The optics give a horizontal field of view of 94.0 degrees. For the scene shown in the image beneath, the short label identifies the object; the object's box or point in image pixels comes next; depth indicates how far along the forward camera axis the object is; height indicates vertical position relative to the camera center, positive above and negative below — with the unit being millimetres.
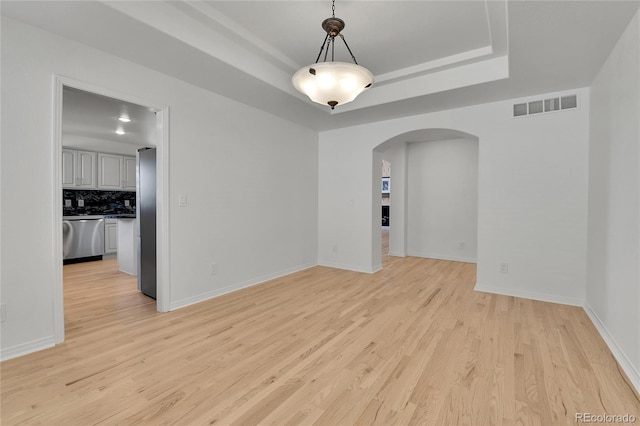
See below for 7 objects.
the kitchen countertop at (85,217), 5720 -188
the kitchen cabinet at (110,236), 6199 -590
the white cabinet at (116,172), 6586 +808
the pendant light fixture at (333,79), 2223 +1008
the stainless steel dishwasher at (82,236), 5605 -562
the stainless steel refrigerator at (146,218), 3524 -129
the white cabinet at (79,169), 6055 +800
